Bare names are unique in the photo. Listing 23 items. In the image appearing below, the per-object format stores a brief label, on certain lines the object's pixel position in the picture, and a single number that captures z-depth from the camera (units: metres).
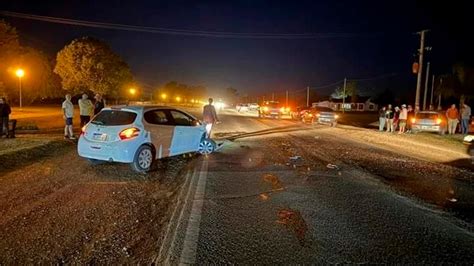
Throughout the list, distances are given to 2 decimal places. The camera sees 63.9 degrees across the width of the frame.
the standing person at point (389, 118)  24.39
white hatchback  8.95
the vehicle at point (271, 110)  38.75
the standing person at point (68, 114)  15.19
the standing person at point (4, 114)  14.87
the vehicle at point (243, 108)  62.36
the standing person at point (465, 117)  22.12
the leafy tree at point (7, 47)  32.59
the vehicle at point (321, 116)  29.03
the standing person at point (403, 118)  23.34
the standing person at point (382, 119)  25.10
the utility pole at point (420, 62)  28.07
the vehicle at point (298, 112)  35.14
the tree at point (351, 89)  100.19
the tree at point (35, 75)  45.97
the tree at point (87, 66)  44.16
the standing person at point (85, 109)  15.55
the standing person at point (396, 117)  24.44
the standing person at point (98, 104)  16.67
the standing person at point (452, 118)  22.73
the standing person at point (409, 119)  24.67
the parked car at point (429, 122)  23.20
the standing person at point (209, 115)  14.07
